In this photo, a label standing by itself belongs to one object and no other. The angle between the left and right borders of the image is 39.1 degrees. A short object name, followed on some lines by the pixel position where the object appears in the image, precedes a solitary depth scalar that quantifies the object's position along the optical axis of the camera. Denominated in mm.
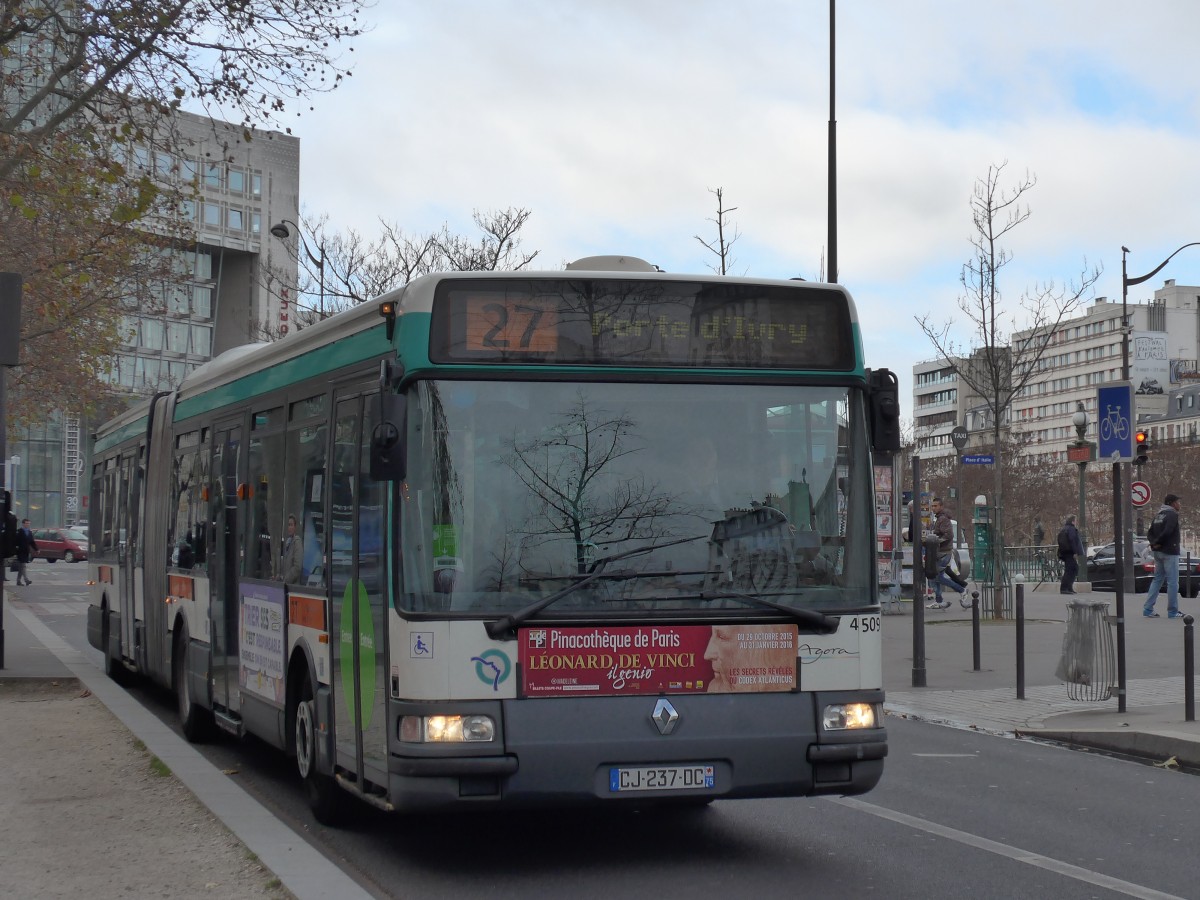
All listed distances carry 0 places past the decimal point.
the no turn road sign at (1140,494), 41125
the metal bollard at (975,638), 18266
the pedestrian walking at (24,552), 46031
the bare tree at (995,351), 29297
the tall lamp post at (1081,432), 39200
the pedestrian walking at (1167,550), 26109
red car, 76250
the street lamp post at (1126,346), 17234
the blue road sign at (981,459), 27564
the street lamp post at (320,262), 40844
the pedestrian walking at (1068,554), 36812
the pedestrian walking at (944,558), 31078
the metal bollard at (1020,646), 15547
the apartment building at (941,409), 186875
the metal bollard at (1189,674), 12883
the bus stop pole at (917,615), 16656
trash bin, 14445
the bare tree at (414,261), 43031
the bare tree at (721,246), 31703
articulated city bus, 7434
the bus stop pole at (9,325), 16922
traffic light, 21280
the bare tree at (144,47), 17078
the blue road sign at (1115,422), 14875
